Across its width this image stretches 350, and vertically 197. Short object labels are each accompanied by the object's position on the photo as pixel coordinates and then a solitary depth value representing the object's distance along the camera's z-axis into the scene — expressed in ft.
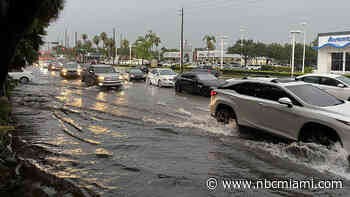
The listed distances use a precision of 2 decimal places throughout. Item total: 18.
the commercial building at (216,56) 314.96
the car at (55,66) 186.32
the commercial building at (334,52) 118.47
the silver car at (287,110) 20.90
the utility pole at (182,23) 145.67
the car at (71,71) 129.20
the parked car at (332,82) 43.29
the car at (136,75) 112.88
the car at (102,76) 78.33
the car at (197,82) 63.31
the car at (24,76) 91.76
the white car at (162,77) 85.46
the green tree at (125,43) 432.17
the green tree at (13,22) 13.50
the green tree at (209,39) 381.03
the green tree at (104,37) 434.30
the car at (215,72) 122.08
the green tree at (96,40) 461.78
